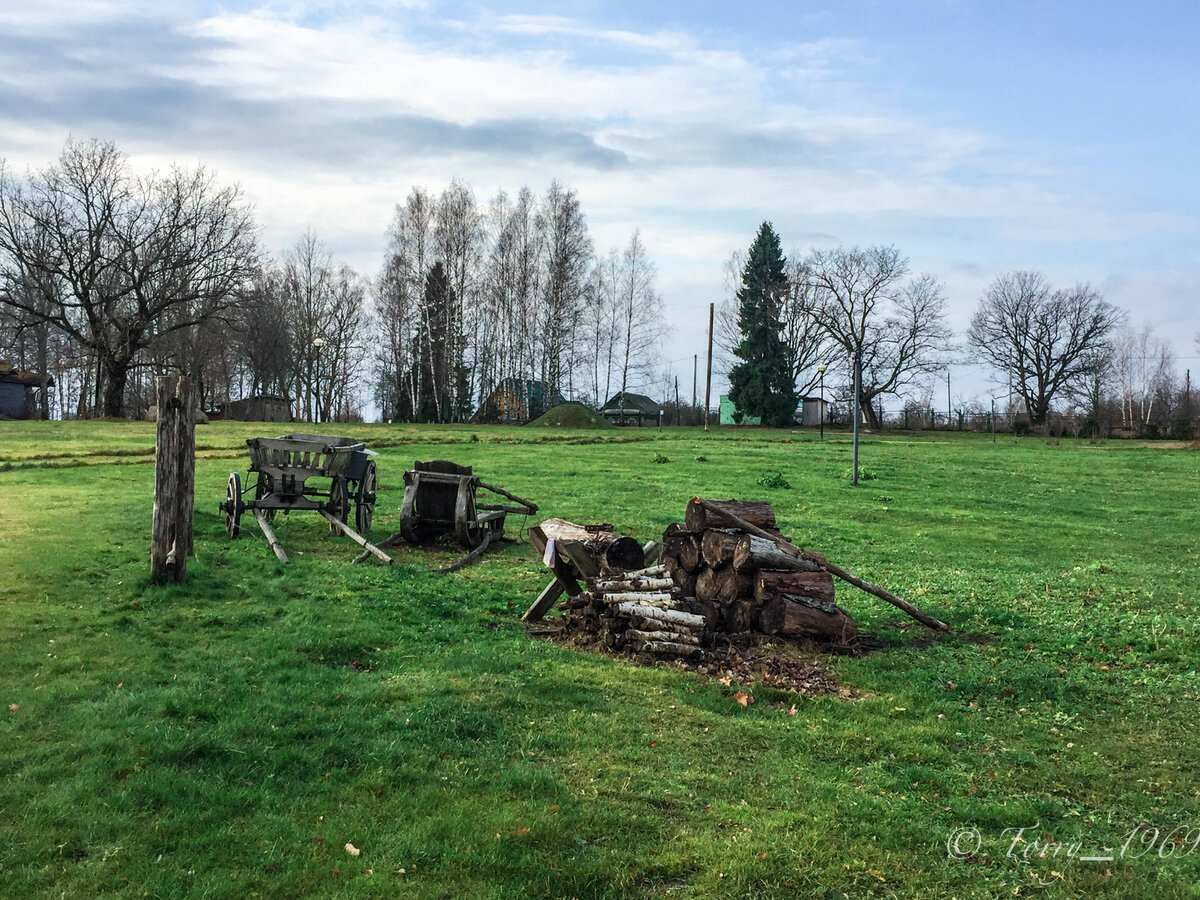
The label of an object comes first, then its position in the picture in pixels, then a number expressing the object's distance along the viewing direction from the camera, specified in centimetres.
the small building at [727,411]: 7178
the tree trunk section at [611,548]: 977
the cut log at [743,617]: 881
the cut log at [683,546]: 955
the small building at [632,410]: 6488
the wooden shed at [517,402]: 5759
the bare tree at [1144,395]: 7956
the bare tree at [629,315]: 6175
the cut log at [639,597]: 860
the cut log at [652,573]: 910
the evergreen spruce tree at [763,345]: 6381
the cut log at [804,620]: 864
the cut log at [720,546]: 908
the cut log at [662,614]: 834
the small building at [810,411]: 6638
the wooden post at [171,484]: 948
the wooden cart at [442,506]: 1343
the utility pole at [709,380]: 6117
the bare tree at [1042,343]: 6844
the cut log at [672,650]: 815
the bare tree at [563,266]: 5597
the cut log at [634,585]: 885
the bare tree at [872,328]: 6450
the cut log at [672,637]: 821
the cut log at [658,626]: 831
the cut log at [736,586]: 895
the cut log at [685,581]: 946
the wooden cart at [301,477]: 1330
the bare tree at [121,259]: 4612
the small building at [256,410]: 6303
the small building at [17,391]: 5294
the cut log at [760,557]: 881
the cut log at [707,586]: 920
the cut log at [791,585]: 878
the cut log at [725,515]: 930
